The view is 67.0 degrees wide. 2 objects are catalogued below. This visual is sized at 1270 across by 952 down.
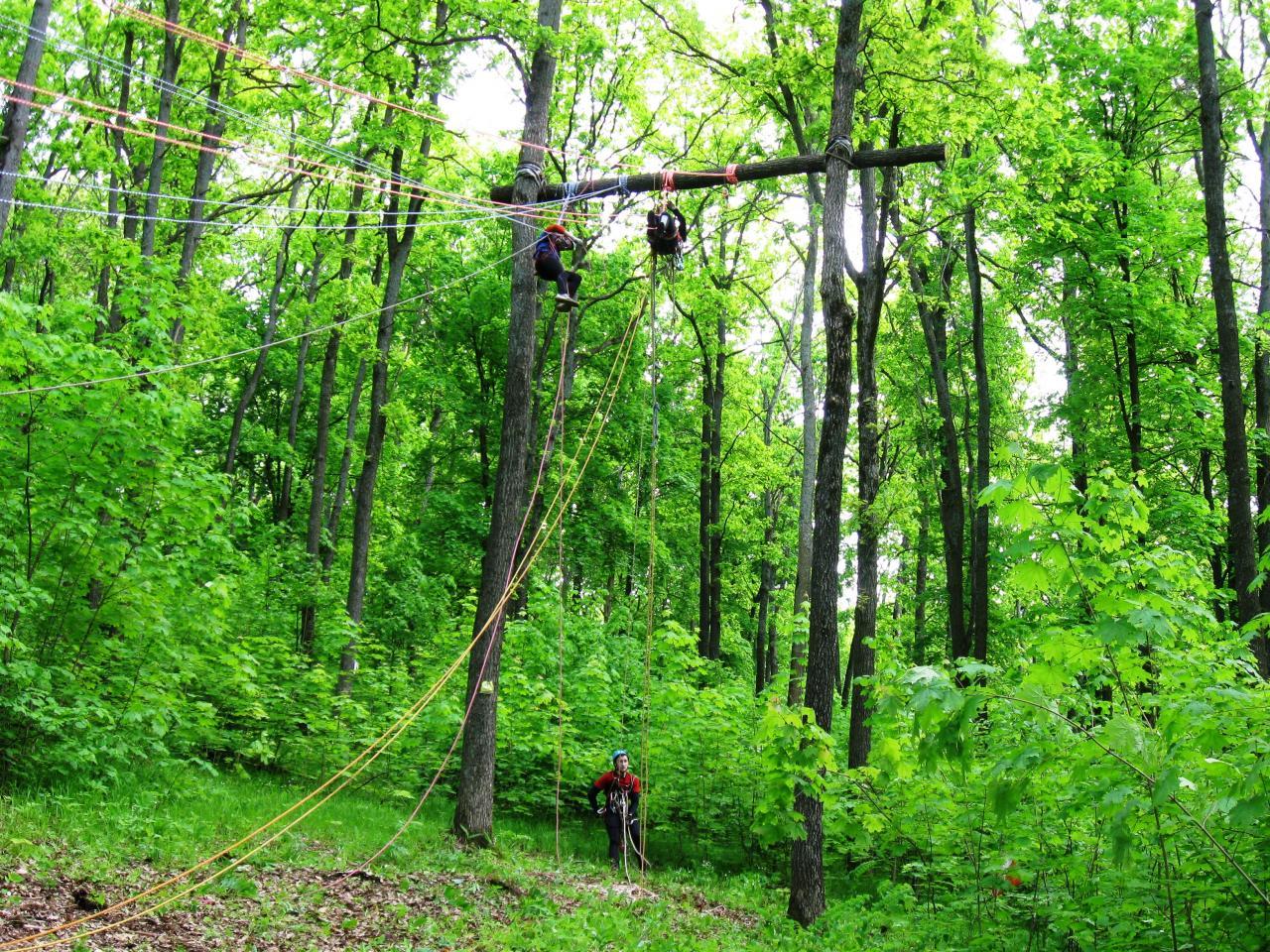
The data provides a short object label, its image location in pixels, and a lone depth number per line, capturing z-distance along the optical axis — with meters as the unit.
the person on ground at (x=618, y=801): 12.02
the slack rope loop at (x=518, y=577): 8.80
